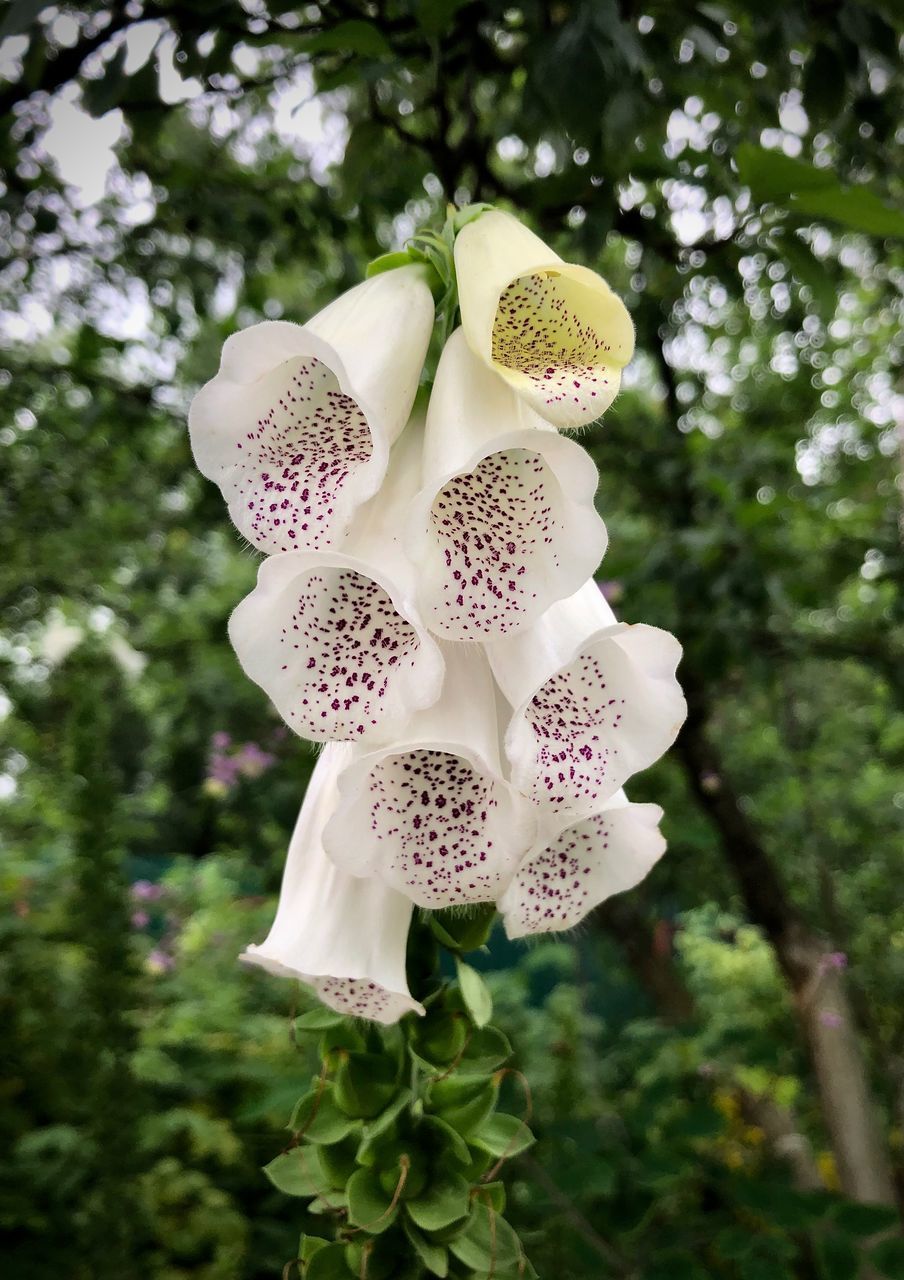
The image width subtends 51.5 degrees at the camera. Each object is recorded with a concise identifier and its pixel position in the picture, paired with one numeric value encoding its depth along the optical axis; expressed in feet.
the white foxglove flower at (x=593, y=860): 0.54
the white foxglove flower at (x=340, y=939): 0.55
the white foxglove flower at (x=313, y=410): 0.47
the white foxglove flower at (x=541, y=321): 0.45
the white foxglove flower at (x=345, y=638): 0.46
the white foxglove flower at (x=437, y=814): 0.49
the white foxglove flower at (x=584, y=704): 0.49
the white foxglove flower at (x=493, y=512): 0.46
